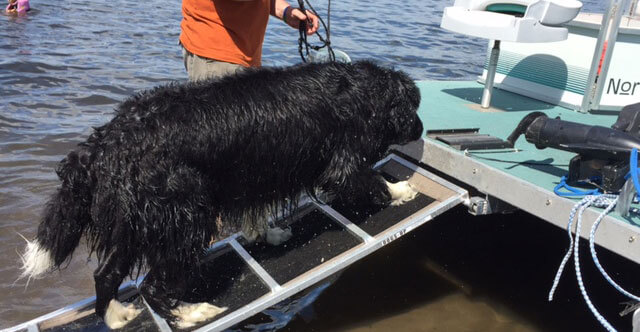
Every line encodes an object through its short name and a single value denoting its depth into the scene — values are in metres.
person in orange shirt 3.31
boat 2.94
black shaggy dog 2.69
